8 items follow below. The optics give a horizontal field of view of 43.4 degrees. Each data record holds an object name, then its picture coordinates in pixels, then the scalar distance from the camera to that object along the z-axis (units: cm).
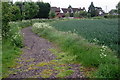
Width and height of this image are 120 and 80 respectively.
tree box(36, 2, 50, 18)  4399
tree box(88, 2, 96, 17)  5803
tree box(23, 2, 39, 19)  3481
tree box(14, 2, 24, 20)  3792
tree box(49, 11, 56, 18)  4837
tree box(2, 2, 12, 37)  995
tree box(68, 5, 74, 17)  6653
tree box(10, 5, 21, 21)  2899
